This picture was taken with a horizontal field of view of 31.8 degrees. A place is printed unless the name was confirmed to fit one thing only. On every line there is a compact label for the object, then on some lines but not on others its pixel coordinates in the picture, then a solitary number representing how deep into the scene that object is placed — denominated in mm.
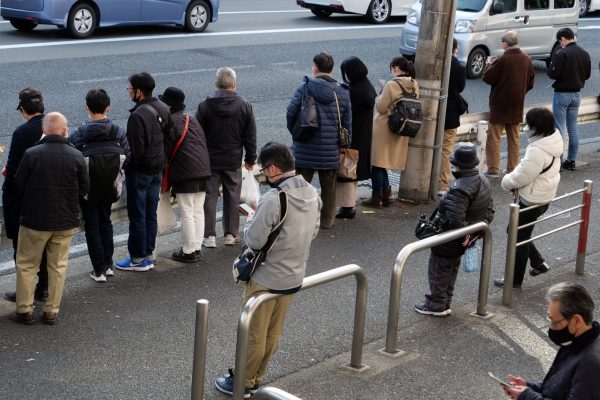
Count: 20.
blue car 19797
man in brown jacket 12305
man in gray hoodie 5977
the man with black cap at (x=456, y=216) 7566
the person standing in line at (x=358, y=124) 10320
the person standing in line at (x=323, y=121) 9625
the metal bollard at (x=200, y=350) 5496
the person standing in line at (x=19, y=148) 7574
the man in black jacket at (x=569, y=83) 12859
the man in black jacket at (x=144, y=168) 8352
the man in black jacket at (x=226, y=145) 9172
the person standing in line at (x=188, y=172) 8734
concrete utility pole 11055
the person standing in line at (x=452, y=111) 11570
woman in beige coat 10734
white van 19953
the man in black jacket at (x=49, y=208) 7203
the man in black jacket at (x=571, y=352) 4465
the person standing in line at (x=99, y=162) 7902
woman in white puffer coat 8109
